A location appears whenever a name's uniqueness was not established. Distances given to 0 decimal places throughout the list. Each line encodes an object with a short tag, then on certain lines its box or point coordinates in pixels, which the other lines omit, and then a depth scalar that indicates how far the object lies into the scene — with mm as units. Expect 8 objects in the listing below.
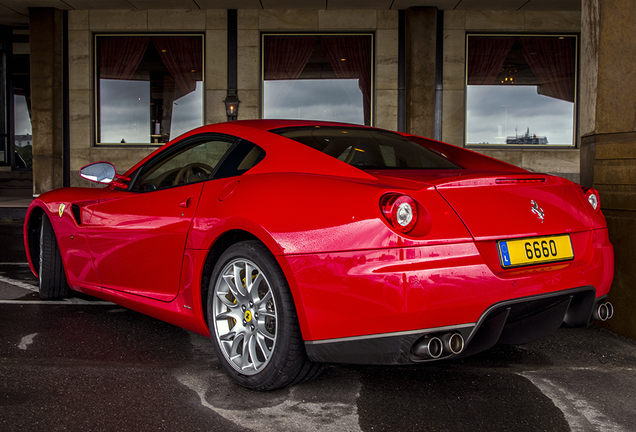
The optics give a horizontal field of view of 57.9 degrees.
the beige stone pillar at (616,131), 3609
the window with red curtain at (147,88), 13938
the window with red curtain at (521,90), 13734
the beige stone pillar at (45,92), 13406
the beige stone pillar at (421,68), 12945
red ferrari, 2160
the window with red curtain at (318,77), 13781
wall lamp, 13430
